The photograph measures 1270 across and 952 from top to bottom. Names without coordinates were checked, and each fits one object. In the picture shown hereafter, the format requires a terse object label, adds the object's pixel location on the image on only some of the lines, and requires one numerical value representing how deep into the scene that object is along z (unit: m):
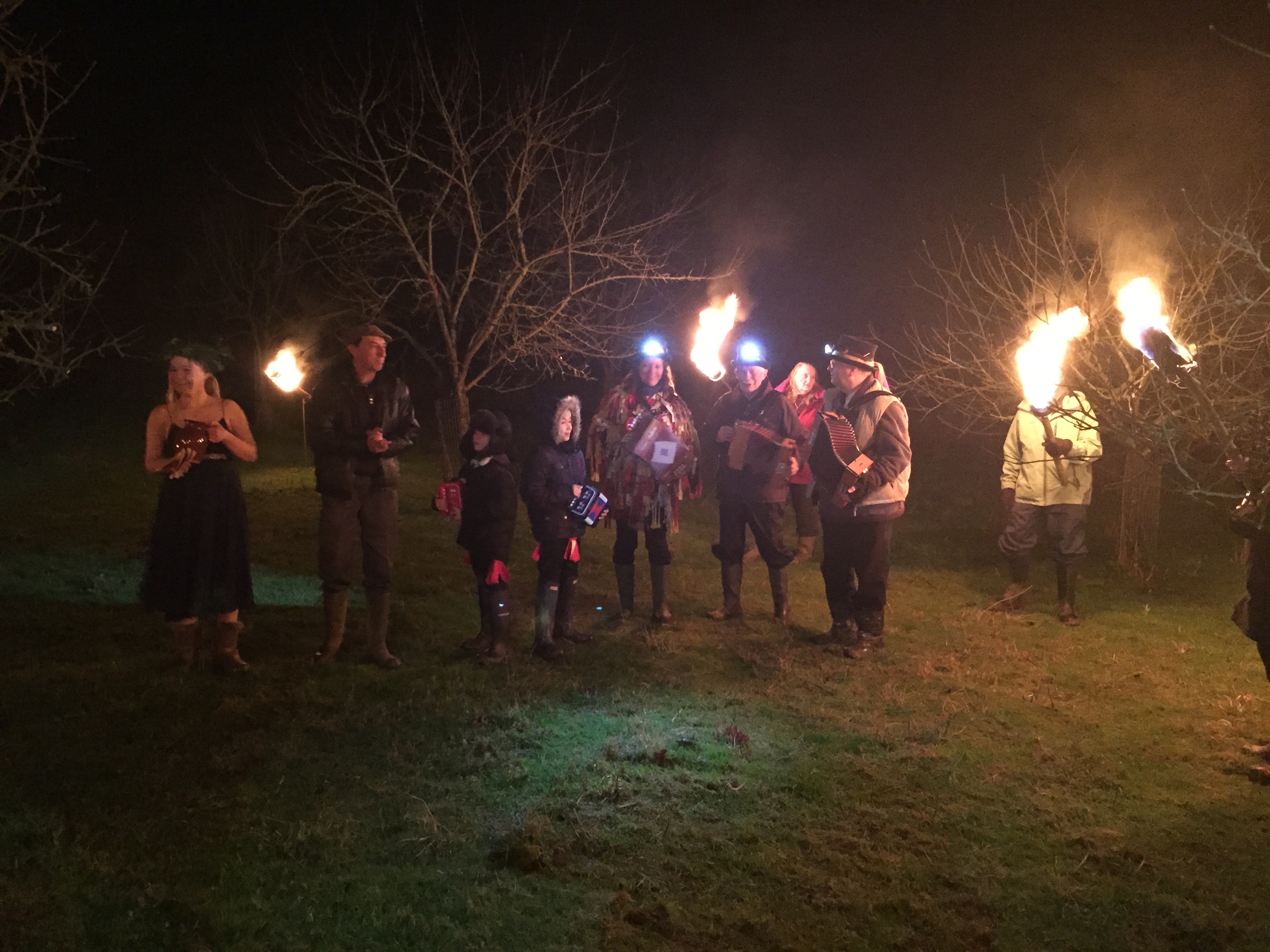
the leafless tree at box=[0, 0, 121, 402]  5.34
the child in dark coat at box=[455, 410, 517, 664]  6.11
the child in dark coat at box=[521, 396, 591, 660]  6.41
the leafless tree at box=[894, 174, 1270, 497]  4.25
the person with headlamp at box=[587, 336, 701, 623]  7.30
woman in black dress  5.58
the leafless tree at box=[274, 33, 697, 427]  10.65
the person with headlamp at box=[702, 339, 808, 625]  7.38
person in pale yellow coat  7.49
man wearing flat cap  5.92
